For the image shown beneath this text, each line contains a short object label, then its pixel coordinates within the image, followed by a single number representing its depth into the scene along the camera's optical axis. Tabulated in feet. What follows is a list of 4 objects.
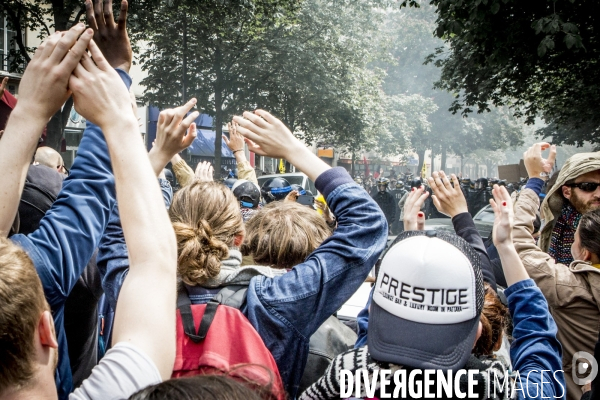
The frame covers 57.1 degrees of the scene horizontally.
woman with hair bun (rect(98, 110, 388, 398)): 5.74
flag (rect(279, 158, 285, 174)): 93.29
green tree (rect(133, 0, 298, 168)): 65.31
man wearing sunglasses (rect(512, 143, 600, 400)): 7.94
